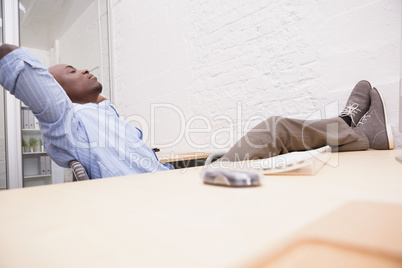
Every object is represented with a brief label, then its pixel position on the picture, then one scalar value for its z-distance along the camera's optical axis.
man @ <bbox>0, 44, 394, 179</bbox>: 0.84
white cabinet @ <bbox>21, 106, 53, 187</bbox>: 2.28
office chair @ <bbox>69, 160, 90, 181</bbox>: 0.78
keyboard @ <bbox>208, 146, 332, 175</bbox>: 0.46
